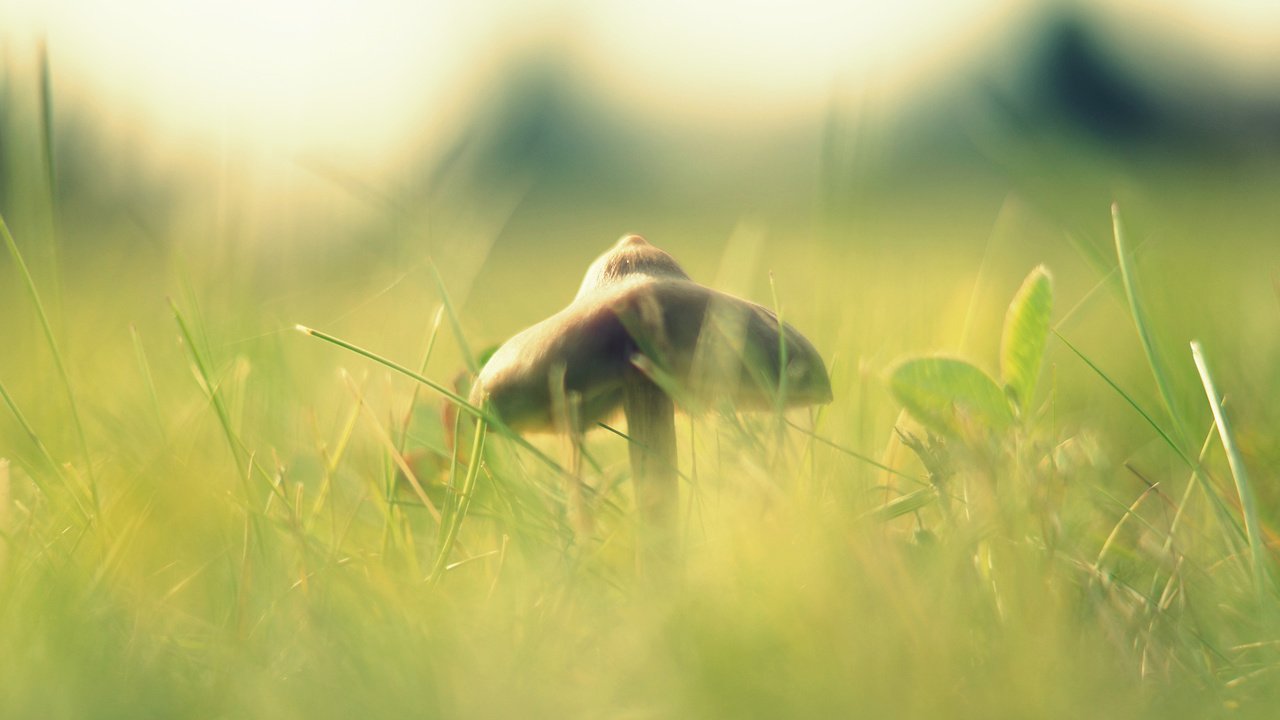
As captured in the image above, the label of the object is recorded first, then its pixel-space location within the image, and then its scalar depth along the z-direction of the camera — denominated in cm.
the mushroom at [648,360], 43
